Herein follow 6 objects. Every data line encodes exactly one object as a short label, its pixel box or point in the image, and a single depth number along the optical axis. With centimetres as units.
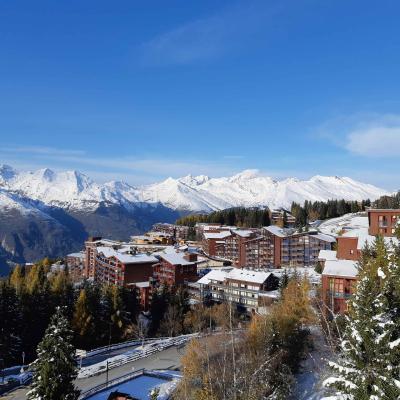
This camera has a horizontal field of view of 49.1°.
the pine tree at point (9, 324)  4787
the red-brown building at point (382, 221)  5509
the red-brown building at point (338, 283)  4472
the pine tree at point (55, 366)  2678
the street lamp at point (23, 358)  4885
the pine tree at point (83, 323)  5469
